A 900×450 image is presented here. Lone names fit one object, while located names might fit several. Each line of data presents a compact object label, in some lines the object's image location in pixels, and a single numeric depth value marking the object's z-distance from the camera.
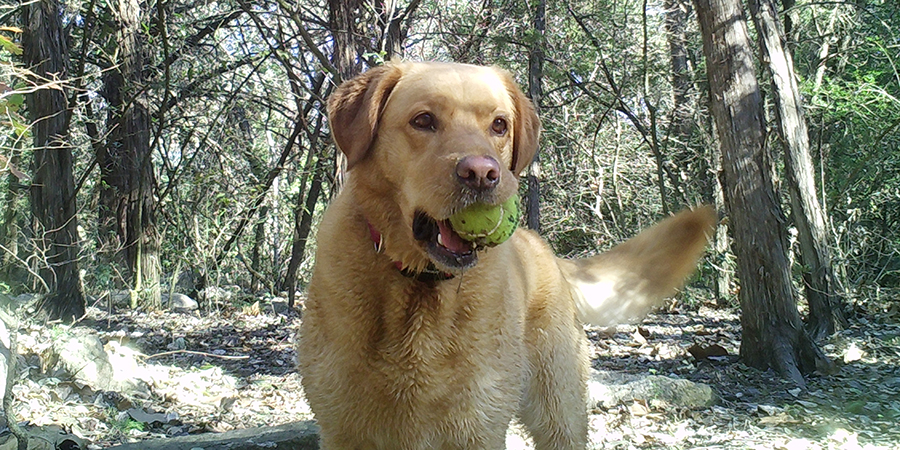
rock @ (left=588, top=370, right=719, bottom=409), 4.88
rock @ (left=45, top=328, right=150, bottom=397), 4.67
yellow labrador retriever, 2.42
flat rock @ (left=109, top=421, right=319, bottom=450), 3.57
